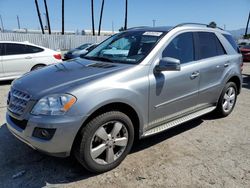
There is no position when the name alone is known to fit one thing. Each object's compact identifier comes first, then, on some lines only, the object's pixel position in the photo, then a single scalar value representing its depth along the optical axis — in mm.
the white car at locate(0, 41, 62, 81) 7660
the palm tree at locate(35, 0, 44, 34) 25209
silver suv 2518
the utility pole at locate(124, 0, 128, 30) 33050
